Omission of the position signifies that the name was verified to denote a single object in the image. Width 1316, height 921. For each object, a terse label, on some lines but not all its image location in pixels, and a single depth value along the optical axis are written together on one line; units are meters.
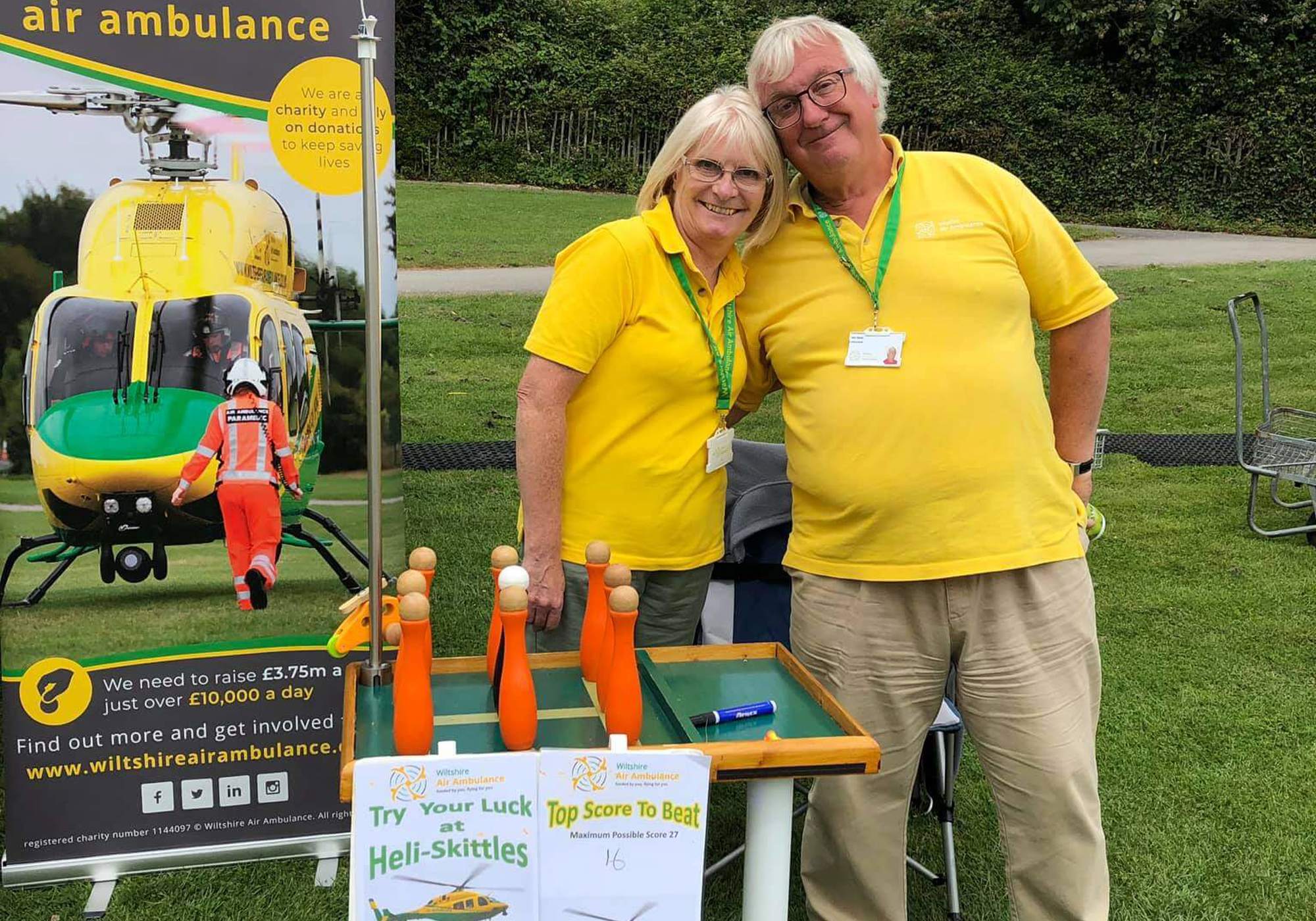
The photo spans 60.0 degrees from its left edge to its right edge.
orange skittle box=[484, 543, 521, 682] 1.78
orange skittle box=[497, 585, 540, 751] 1.62
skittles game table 1.68
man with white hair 2.04
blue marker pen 1.77
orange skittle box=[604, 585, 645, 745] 1.66
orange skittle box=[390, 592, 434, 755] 1.59
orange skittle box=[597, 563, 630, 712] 1.76
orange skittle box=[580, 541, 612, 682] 1.81
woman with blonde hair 2.05
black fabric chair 2.77
